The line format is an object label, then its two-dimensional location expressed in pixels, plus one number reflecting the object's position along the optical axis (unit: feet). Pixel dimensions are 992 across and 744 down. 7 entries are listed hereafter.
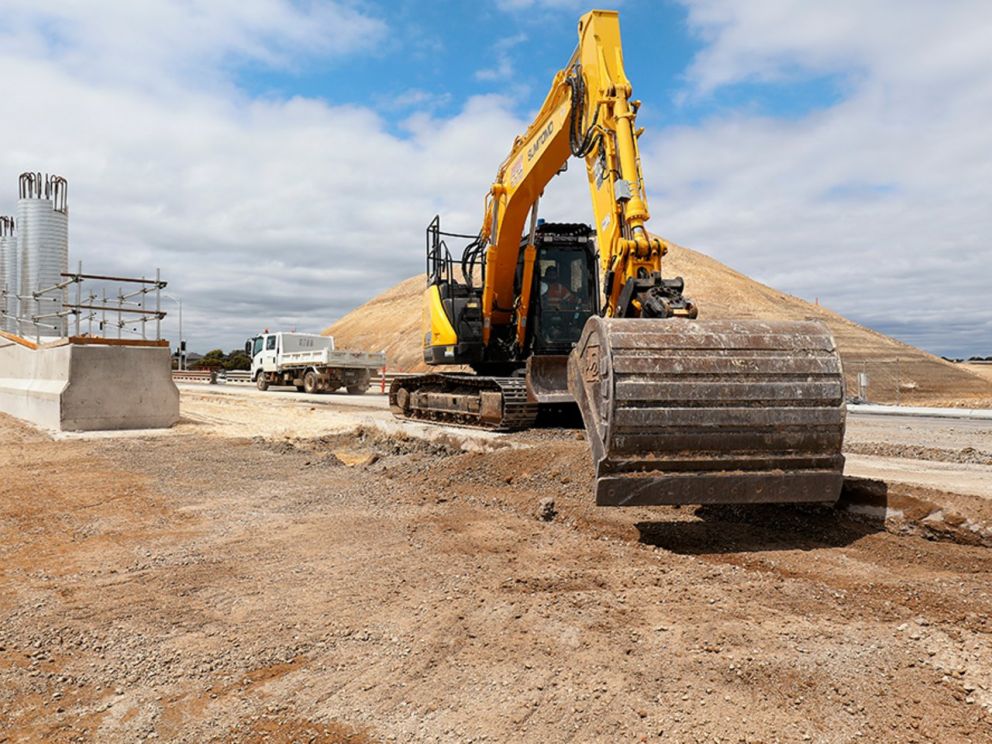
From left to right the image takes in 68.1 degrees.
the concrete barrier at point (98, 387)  38.91
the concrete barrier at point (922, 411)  48.34
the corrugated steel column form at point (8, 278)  54.90
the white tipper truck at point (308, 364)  86.84
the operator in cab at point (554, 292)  35.01
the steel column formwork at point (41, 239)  51.42
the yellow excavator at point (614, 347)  15.14
